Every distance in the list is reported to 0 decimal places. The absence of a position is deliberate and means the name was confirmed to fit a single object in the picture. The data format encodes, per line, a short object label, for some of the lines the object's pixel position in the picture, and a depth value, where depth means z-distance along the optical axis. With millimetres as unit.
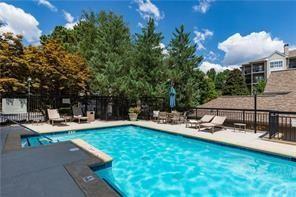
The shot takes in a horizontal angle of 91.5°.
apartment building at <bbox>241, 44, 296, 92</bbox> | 29778
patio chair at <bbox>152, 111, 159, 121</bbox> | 9862
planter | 10159
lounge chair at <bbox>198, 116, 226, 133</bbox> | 7191
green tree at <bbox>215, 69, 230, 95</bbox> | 31955
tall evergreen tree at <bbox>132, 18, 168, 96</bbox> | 10444
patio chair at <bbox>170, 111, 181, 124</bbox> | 9183
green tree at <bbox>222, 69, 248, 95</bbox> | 28878
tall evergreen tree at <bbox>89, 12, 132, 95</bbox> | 10038
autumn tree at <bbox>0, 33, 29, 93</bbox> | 8240
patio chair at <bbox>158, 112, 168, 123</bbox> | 9349
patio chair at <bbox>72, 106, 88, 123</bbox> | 9226
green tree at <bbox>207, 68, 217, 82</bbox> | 35304
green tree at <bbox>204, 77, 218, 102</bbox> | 21366
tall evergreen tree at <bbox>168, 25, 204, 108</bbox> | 11361
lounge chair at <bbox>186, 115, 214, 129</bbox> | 7839
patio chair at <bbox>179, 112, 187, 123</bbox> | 9408
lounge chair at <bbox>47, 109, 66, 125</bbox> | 8344
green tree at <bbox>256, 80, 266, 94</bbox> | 28176
